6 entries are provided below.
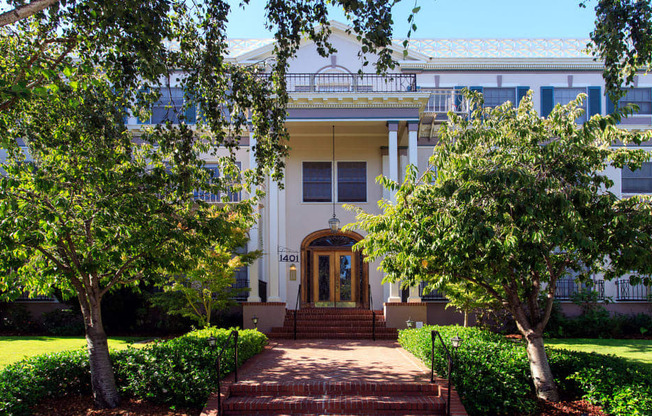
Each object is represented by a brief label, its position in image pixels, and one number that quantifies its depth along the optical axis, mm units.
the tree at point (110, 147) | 7367
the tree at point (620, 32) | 7527
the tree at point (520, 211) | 7984
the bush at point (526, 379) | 8608
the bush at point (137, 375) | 8641
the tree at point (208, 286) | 15008
